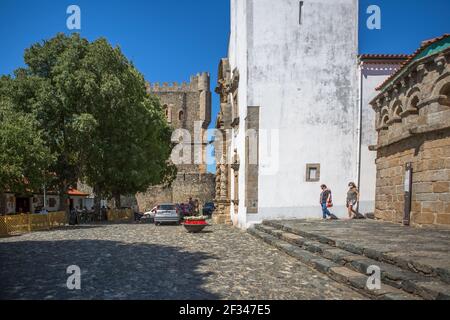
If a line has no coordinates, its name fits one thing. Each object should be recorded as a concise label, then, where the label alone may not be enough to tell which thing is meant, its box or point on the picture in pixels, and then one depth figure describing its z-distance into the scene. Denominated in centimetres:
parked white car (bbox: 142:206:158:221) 3766
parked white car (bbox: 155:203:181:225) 2325
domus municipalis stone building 1087
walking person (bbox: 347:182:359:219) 1614
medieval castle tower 6600
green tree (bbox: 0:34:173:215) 2198
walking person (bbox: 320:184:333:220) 1611
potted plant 1688
